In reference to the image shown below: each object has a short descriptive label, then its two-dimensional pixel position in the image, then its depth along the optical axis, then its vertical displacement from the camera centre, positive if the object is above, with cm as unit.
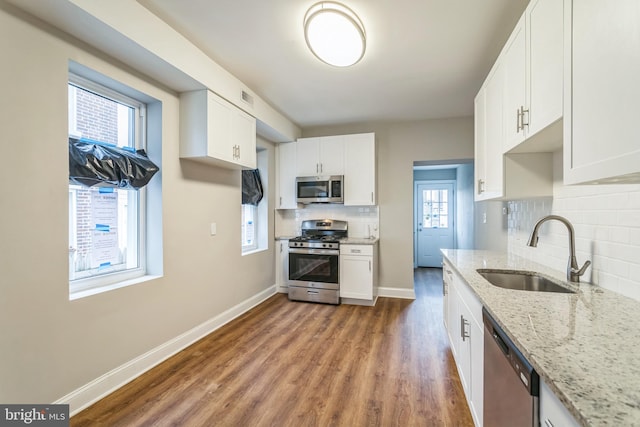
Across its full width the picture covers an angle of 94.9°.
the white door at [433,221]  682 -22
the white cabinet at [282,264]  450 -81
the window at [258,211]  416 +0
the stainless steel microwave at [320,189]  420 +33
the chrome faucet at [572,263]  159 -27
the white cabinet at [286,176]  451 +55
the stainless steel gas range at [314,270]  400 -81
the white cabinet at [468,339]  151 -79
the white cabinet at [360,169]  417 +60
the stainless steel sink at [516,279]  186 -44
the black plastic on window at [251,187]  394 +33
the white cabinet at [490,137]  204 +59
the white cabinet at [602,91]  83 +39
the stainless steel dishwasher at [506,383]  87 -60
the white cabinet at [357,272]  393 -81
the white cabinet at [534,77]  128 +69
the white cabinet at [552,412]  70 -51
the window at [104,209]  200 +1
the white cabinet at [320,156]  429 +83
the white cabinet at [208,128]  261 +76
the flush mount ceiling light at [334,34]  191 +125
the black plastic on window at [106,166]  189 +31
